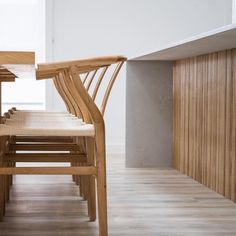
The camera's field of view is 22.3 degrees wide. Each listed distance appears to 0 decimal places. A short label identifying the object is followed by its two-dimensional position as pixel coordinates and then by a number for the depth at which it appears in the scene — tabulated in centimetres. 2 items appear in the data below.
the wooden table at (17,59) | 183
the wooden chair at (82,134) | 227
